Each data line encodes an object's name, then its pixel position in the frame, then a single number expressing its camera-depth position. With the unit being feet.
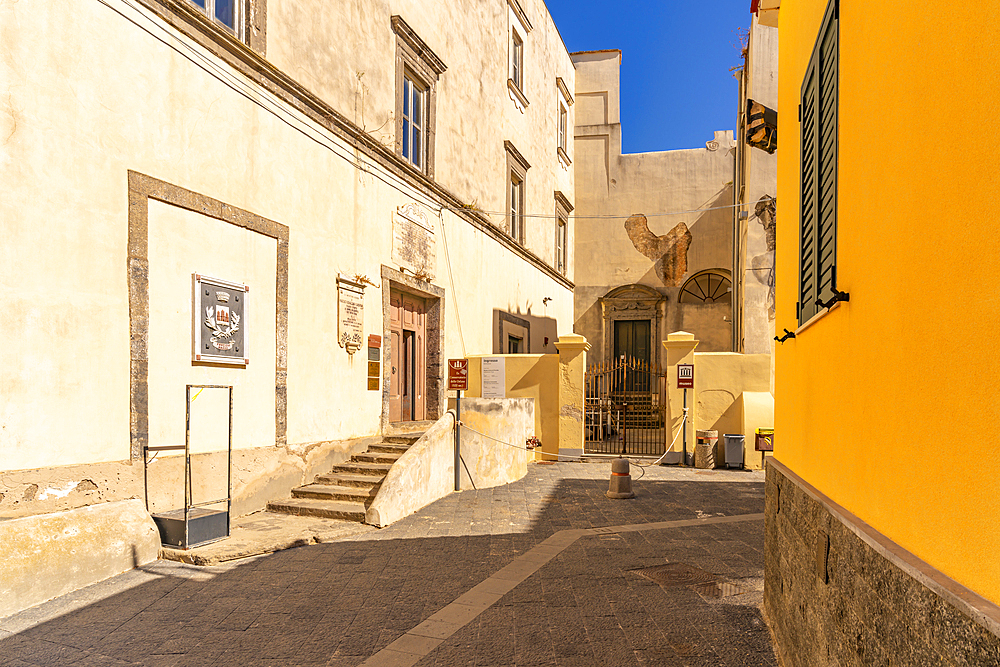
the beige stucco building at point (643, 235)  75.00
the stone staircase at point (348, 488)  27.17
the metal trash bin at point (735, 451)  46.24
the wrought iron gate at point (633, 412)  55.47
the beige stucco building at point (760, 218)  52.17
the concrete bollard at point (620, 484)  33.22
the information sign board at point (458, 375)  34.55
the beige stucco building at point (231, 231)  18.98
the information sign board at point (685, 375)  47.88
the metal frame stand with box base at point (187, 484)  20.97
